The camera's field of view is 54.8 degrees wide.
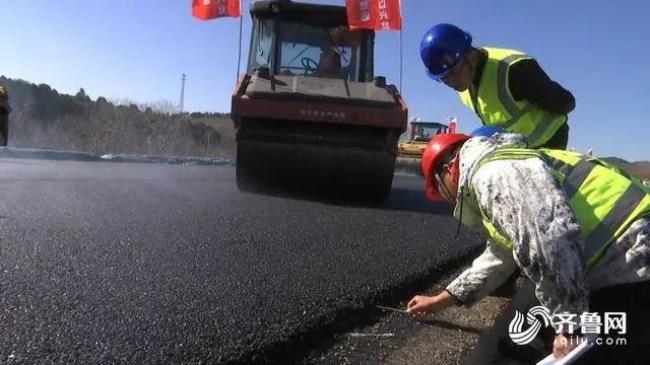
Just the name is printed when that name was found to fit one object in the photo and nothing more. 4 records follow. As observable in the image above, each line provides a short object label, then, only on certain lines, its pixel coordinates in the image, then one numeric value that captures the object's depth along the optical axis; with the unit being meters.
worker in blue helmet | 2.76
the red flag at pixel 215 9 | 9.12
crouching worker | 1.53
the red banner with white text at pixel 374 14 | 7.56
